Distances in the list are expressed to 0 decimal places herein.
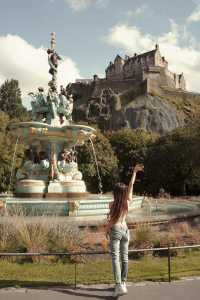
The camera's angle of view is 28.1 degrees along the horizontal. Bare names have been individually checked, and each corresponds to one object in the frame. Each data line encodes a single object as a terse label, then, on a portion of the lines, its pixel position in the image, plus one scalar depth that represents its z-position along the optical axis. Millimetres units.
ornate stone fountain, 21172
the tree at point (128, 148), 59000
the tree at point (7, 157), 40031
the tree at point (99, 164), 49250
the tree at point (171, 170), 53562
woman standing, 6648
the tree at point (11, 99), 73250
